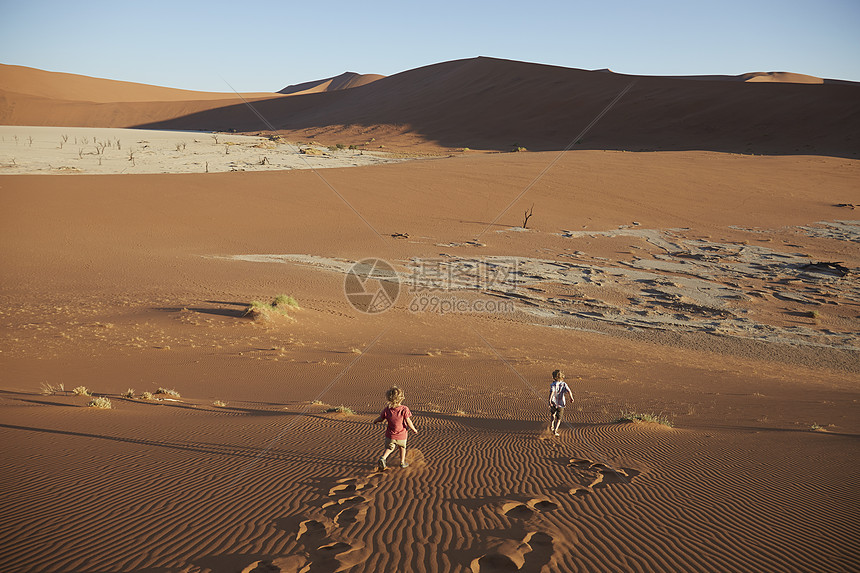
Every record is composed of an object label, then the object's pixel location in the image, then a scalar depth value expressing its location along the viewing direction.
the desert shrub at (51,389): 8.71
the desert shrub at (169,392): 9.15
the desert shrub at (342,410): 8.60
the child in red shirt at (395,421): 5.95
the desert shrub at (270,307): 14.66
